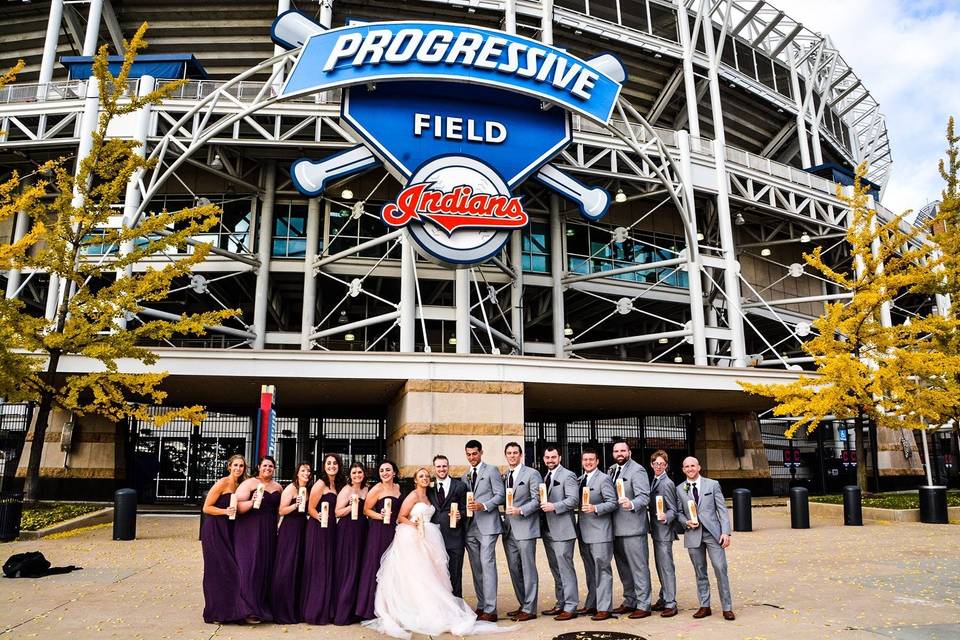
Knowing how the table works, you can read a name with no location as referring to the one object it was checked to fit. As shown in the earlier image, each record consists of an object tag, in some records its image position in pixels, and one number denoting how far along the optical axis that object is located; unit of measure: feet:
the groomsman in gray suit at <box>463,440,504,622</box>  26.58
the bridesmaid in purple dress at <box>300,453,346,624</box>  25.88
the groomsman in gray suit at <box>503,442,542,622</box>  26.45
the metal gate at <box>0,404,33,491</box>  77.03
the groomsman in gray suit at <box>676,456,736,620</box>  25.72
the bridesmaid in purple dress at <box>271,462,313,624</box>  25.98
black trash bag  33.27
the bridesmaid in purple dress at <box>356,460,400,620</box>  25.86
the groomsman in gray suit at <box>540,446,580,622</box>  26.58
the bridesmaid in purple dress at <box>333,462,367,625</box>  25.85
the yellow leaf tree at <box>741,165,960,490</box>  62.85
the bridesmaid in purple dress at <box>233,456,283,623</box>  25.52
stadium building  67.92
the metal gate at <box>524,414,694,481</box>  95.61
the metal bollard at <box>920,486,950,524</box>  56.65
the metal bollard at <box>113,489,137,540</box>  48.49
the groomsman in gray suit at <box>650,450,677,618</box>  26.76
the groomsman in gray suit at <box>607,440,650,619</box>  26.66
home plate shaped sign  67.87
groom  27.37
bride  24.14
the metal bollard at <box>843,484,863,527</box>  56.85
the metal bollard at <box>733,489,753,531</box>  54.34
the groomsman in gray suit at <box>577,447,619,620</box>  26.68
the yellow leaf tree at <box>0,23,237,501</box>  49.83
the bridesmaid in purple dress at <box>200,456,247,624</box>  25.13
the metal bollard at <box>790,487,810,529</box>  56.24
